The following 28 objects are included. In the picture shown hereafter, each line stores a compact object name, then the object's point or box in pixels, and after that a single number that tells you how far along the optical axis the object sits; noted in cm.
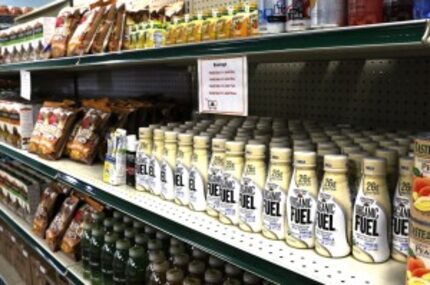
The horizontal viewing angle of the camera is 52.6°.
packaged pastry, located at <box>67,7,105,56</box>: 185
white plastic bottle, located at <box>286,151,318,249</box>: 88
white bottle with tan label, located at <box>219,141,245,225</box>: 104
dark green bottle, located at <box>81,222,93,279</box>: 174
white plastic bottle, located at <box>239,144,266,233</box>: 98
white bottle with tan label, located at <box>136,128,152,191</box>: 137
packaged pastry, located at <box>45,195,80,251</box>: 208
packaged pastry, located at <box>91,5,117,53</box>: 177
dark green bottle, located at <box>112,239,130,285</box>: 153
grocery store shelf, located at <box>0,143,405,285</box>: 78
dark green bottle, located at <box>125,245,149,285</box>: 146
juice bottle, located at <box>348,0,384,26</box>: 71
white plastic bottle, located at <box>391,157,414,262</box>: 78
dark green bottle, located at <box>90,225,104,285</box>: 169
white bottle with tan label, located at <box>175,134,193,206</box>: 121
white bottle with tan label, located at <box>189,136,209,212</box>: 117
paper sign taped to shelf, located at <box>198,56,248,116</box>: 96
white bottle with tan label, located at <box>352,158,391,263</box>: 81
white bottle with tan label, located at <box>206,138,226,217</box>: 108
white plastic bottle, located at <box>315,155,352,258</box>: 84
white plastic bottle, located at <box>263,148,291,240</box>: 93
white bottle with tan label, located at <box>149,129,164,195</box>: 132
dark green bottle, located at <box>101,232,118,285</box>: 161
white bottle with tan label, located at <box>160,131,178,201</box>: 127
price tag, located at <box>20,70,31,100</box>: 206
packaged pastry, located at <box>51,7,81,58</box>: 205
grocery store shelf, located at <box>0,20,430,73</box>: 62
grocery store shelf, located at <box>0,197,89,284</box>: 186
